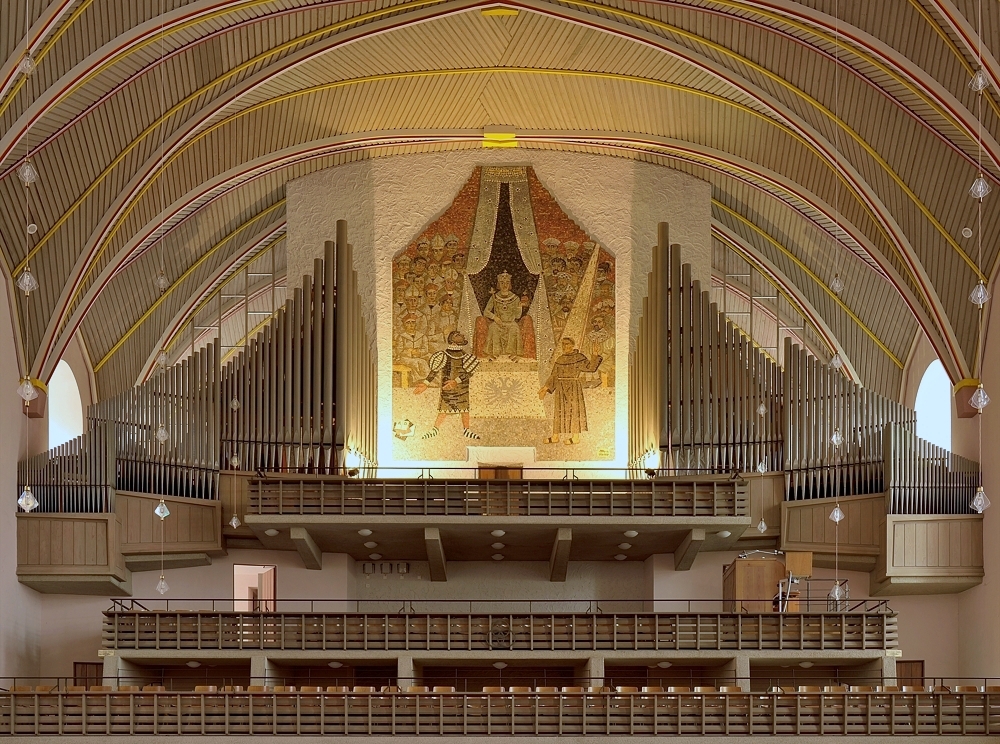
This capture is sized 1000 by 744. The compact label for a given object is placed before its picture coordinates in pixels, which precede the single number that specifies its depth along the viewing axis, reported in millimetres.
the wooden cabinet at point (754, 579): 36906
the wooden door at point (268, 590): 38553
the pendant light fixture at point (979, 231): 25828
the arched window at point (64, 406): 42781
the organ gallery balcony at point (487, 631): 34969
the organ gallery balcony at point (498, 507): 36062
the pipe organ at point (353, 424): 36781
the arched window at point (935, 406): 42281
